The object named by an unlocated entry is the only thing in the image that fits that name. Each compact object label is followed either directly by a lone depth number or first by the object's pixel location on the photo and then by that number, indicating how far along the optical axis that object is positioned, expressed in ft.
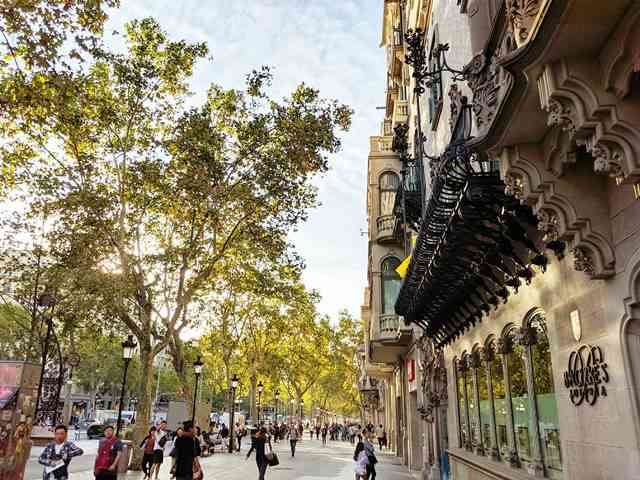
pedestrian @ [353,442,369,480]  38.52
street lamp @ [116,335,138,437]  60.29
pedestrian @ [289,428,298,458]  98.15
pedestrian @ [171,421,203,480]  31.83
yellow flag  53.27
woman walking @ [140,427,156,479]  52.42
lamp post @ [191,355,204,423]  79.25
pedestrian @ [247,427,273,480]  48.26
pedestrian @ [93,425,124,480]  32.24
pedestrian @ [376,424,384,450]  131.05
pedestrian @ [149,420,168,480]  53.06
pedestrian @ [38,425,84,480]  28.08
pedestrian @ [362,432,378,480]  39.14
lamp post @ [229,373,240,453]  101.30
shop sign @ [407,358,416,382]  69.62
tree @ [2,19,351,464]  58.65
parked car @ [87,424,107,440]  133.18
